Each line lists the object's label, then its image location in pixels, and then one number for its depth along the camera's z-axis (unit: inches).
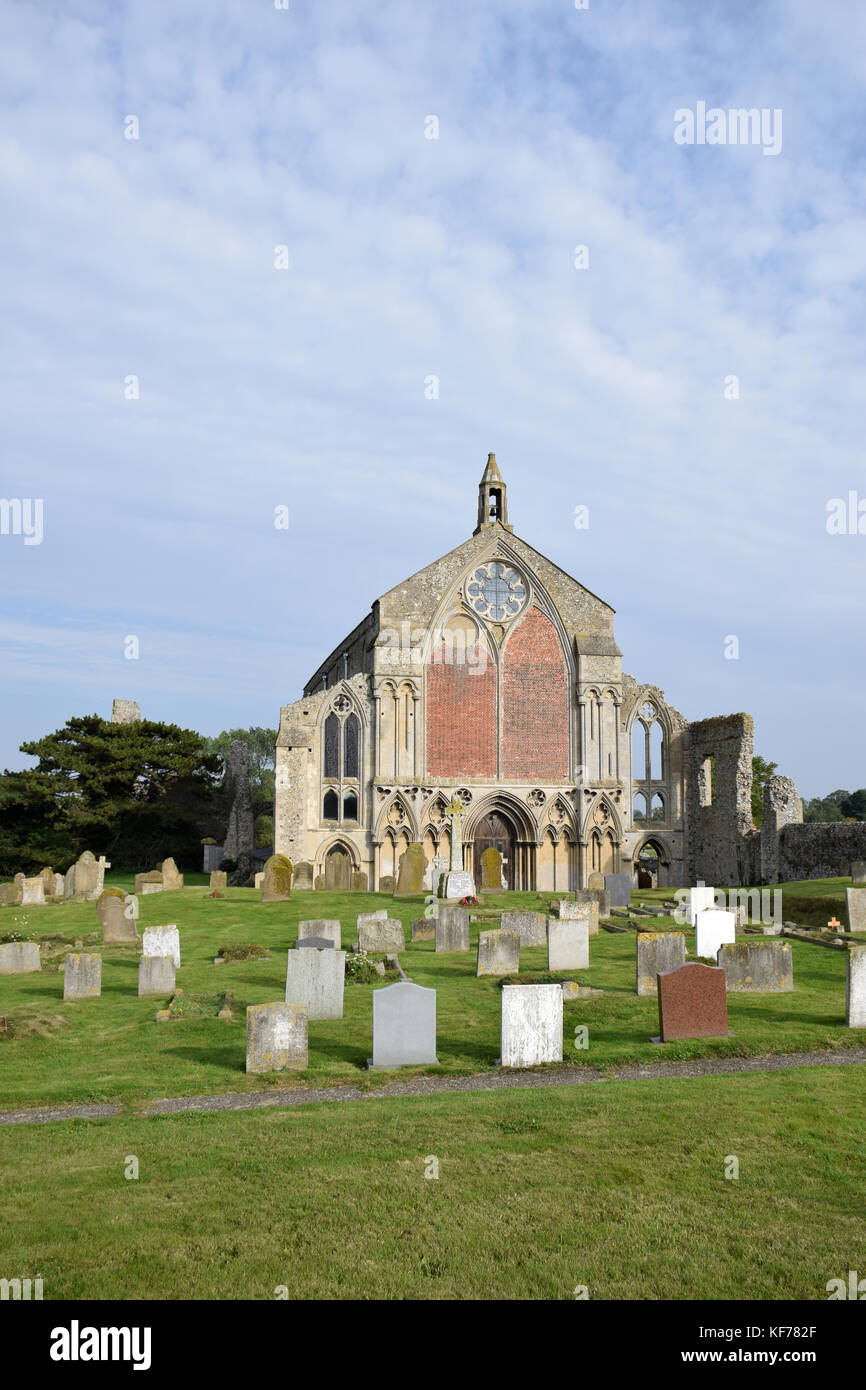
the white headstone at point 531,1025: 441.1
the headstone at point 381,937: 735.7
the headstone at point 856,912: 820.6
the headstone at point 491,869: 1397.6
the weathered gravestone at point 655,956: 567.5
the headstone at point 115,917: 817.5
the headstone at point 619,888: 1094.4
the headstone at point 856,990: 489.1
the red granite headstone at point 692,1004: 465.4
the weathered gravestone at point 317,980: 533.3
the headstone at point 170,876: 1277.1
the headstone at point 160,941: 686.5
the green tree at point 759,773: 2536.9
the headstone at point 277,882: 1115.3
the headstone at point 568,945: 649.6
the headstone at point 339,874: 1266.0
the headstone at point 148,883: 1243.2
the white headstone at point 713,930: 677.3
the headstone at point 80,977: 596.7
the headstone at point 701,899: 849.5
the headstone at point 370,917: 740.6
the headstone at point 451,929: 748.6
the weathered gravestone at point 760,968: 573.3
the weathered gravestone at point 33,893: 1160.8
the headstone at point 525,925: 760.3
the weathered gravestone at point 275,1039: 433.4
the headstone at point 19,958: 700.7
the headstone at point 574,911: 797.2
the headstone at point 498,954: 645.9
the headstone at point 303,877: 1259.8
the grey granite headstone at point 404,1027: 442.6
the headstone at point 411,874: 1184.2
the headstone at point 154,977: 609.0
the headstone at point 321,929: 699.4
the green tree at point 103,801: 1748.3
